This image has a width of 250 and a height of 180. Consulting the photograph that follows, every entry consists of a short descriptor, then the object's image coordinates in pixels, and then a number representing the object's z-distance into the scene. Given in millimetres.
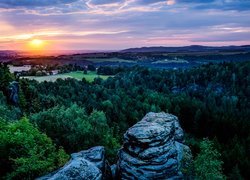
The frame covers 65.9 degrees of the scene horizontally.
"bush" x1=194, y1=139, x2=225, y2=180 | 13348
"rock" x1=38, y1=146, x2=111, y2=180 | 14044
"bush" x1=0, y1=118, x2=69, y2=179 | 16246
